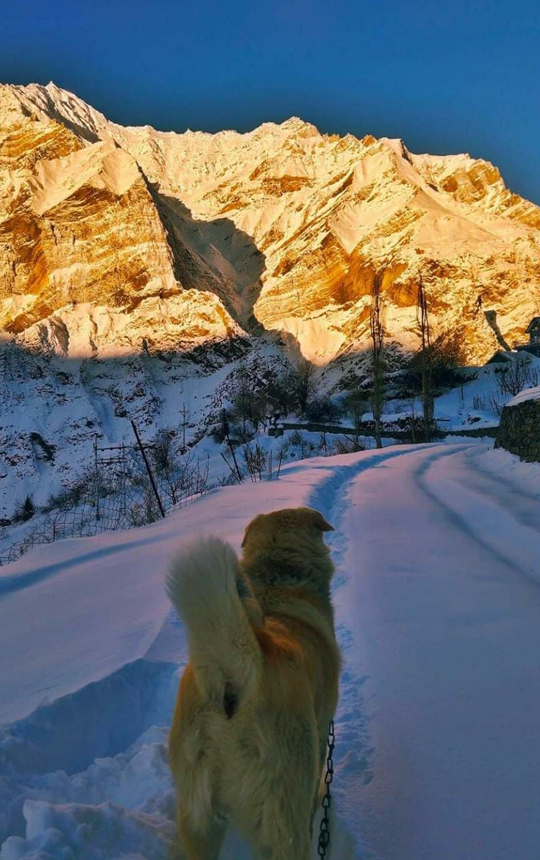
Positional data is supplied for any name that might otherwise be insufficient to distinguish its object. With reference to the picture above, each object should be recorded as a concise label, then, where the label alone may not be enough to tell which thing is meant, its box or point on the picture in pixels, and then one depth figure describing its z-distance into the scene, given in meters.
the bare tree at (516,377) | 39.03
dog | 1.31
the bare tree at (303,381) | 44.69
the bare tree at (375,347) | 26.33
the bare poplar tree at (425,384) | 28.39
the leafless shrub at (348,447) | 22.36
